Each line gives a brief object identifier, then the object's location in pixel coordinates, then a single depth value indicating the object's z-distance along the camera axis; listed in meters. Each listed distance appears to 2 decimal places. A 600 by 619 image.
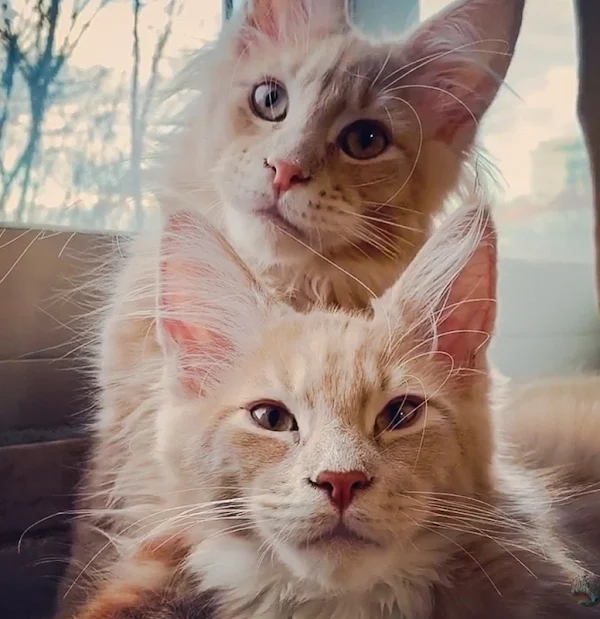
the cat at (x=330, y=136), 0.46
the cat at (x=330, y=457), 0.42
